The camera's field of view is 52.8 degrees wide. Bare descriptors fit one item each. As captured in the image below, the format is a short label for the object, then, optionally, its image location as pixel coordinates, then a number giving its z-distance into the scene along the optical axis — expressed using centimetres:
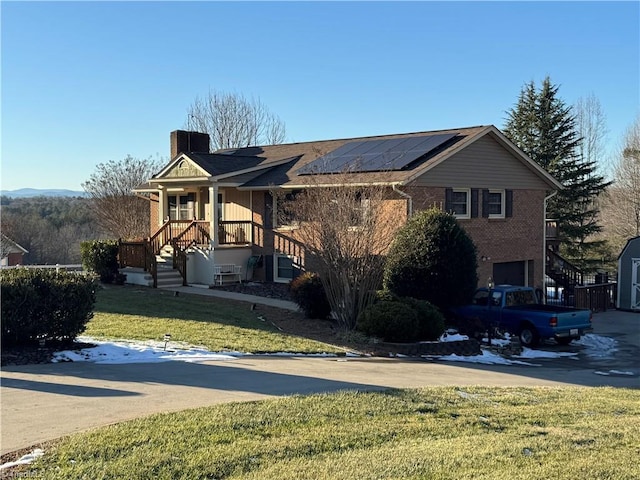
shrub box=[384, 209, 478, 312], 1762
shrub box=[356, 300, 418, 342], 1462
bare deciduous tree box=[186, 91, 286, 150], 4603
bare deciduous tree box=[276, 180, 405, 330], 1598
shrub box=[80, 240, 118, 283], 2519
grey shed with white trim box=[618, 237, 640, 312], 2567
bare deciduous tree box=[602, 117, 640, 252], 4025
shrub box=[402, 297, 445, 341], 1515
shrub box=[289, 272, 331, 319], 1736
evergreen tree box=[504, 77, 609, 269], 3597
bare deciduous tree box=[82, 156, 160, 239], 3784
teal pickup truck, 1650
